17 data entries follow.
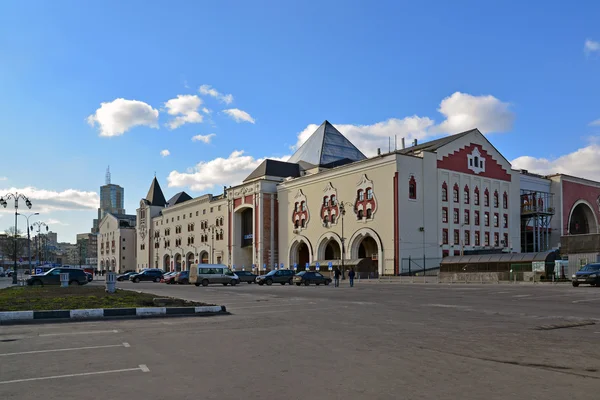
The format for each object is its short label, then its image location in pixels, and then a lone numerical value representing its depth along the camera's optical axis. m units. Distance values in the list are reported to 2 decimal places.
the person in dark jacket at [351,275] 41.34
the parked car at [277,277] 48.42
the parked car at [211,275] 46.00
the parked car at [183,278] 51.75
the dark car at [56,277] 41.50
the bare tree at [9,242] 95.84
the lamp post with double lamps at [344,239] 66.74
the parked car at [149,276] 63.22
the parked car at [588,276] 33.09
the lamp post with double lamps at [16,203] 45.98
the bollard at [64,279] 35.66
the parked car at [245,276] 54.34
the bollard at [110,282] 28.42
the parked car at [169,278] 54.02
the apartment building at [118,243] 137.00
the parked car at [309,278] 45.50
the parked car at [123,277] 71.21
